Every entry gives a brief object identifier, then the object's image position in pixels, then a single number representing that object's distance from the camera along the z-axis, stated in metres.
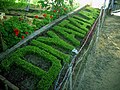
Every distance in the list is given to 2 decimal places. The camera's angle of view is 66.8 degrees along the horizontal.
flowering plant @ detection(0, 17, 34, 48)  3.42
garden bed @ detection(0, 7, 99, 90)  2.78
